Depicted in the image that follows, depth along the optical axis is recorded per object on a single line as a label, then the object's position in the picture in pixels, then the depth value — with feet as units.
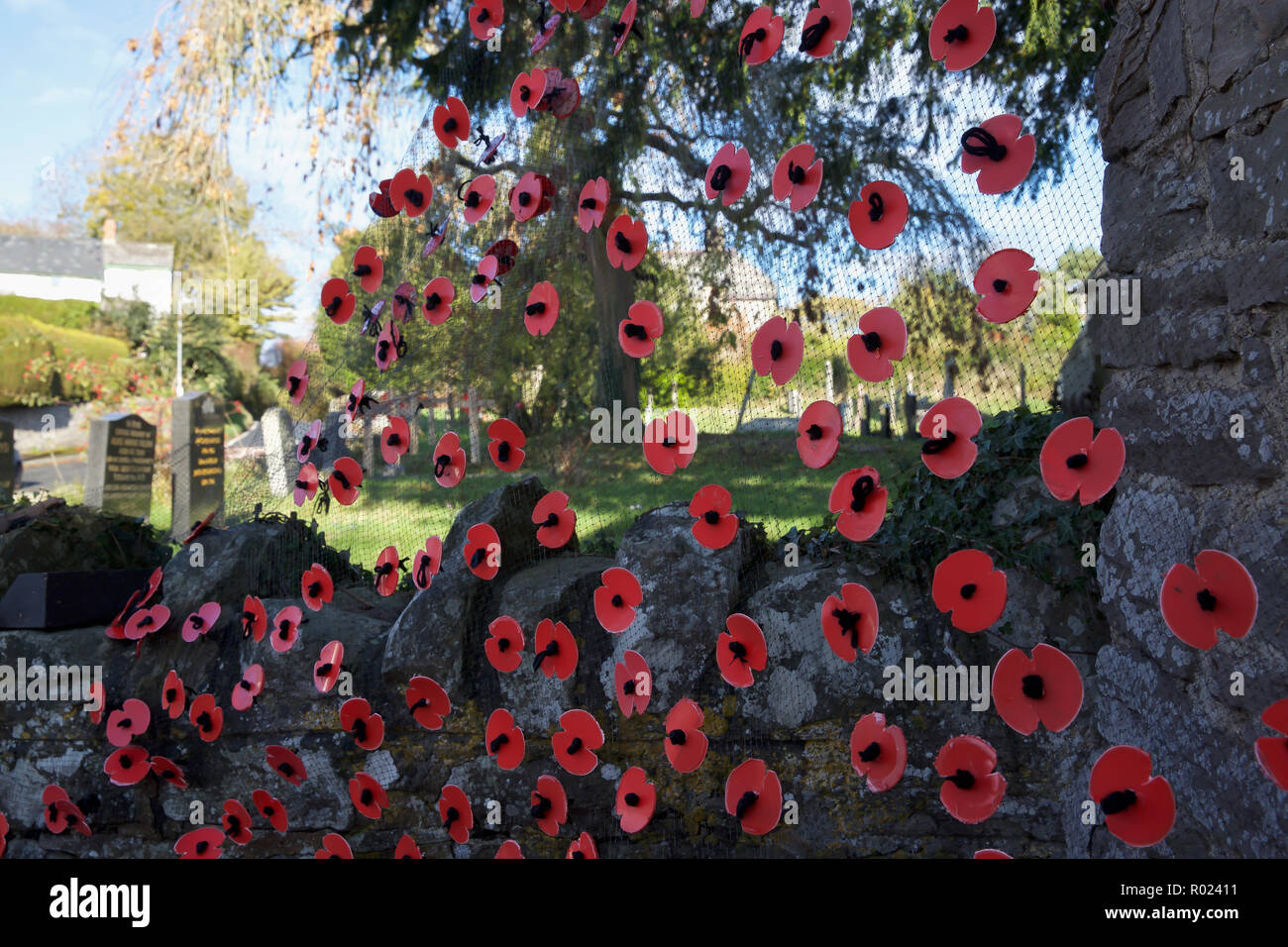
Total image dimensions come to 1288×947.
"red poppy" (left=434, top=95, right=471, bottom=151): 9.77
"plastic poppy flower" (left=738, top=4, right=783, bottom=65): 7.20
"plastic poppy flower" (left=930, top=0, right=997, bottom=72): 6.18
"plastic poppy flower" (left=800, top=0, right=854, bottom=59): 6.72
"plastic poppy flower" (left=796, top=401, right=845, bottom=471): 6.68
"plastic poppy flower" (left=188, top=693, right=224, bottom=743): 9.68
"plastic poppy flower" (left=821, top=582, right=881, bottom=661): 6.84
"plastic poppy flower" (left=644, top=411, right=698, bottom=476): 7.74
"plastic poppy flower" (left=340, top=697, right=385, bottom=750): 9.09
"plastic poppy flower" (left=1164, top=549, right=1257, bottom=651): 5.26
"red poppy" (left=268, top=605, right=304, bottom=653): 9.56
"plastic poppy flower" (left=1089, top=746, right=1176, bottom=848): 5.53
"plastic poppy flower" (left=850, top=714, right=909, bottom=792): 6.70
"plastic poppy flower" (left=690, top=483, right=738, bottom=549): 7.78
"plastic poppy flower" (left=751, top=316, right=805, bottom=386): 7.30
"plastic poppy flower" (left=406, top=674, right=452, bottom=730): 8.82
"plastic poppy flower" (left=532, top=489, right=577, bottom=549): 9.07
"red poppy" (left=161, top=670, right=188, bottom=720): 9.89
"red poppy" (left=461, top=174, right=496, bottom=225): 9.48
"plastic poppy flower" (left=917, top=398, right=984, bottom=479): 6.24
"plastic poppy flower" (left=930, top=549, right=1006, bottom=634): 6.42
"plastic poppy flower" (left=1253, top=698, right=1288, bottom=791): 4.98
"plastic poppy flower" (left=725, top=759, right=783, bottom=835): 7.28
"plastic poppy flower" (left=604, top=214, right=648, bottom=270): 8.29
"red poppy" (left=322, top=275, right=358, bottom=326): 10.52
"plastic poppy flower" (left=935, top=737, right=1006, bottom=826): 6.40
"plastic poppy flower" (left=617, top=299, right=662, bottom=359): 8.07
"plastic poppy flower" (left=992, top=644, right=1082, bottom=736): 6.07
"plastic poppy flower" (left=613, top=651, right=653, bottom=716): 7.96
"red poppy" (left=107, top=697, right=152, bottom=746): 9.96
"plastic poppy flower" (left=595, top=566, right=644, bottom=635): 8.11
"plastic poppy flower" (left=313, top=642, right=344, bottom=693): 9.26
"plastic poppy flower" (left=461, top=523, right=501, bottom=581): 9.11
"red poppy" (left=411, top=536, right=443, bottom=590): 9.49
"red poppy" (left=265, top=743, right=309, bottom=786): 9.32
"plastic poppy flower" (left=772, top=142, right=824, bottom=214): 6.98
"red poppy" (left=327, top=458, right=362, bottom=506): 10.39
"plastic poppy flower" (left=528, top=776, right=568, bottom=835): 8.21
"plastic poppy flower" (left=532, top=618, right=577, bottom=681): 8.39
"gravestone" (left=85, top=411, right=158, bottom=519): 28.35
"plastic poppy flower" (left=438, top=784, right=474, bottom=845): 8.67
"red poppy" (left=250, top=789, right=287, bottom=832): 9.41
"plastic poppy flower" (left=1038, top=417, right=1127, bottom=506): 5.90
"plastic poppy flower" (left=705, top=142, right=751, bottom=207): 7.51
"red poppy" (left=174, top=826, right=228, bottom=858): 9.60
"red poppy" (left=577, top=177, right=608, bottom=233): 8.46
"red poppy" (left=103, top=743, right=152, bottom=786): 9.83
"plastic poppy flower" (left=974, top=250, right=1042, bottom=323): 6.35
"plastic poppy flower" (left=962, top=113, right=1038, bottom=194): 6.05
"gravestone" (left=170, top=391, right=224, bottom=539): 28.71
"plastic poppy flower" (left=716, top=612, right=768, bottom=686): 7.59
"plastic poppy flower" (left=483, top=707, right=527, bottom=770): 8.44
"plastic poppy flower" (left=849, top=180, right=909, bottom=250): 6.82
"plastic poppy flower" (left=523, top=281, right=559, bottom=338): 9.04
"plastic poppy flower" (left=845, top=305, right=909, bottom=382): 6.66
